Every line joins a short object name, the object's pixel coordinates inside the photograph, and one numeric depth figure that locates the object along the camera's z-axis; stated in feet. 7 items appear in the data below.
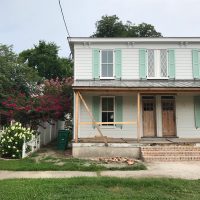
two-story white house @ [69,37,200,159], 49.08
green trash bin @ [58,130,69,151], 48.77
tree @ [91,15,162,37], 123.64
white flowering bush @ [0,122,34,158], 38.82
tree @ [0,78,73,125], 49.01
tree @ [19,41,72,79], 106.93
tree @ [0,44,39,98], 57.52
